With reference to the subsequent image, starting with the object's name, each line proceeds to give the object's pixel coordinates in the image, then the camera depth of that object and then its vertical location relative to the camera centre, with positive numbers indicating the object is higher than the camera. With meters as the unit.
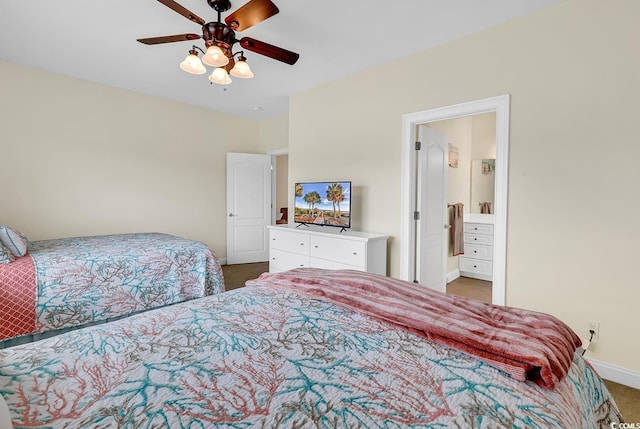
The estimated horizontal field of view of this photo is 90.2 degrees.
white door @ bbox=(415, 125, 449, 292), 3.29 -0.07
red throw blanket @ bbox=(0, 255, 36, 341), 2.23 -0.72
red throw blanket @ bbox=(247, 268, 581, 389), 0.92 -0.43
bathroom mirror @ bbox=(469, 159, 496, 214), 4.88 +0.27
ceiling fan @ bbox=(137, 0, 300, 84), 2.04 +1.18
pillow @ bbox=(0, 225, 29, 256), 2.63 -0.35
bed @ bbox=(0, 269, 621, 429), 0.71 -0.47
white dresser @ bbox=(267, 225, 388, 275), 3.18 -0.51
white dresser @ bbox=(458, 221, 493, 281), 4.43 -0.68
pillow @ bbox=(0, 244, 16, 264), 2.41 -0.43
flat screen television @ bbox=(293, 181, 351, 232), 3.51 -0.02
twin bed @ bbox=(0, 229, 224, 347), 2.32 -0.68
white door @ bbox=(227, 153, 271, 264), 5.48 -0.08
